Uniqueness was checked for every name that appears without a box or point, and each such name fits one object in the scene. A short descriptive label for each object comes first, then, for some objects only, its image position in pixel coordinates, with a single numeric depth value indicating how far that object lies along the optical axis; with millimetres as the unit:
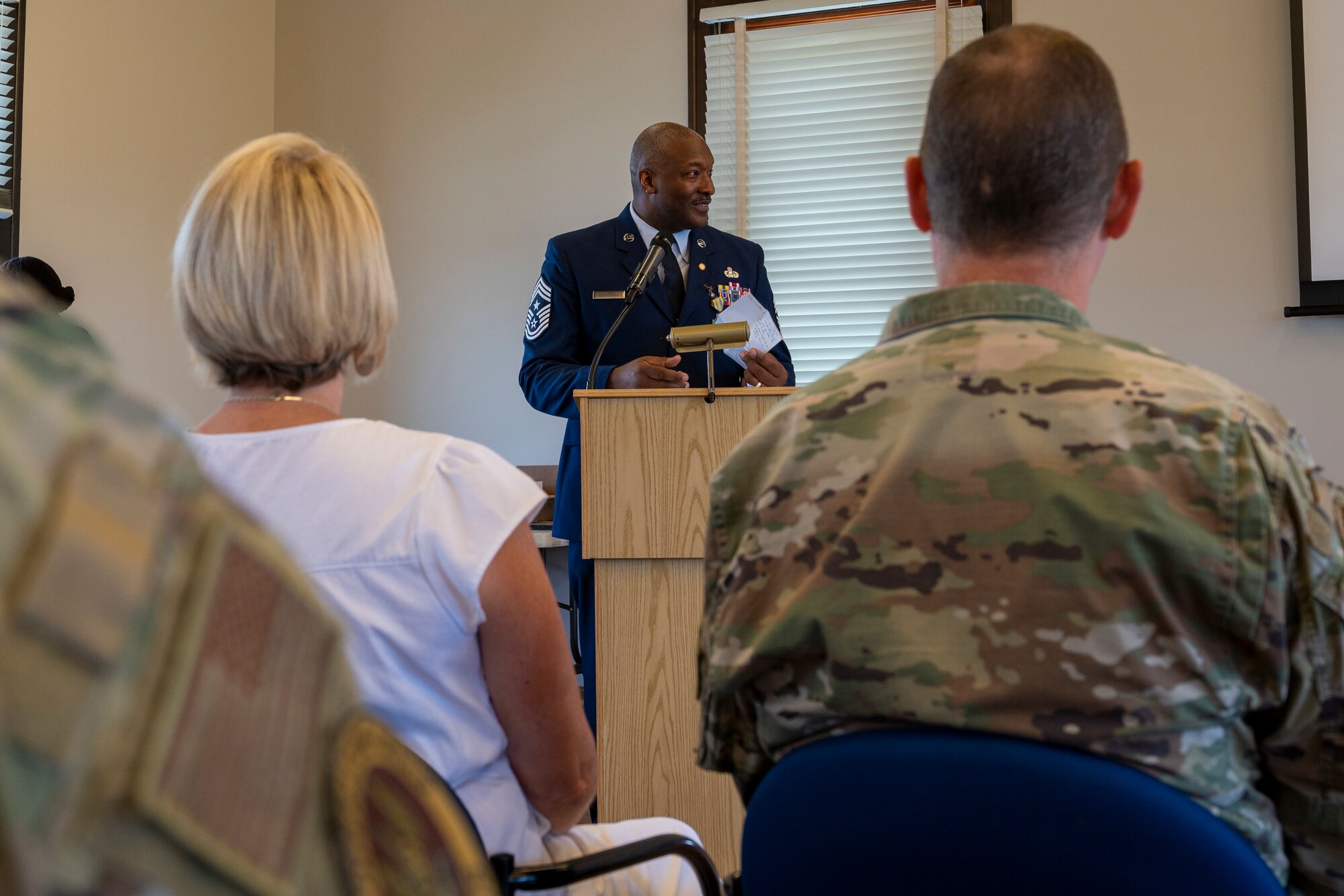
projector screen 3580
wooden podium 2232
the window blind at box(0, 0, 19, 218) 3566
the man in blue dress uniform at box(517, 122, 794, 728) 3021
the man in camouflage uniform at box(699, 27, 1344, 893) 877
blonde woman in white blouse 1036
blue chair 758
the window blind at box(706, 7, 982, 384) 4109
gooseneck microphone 2457
